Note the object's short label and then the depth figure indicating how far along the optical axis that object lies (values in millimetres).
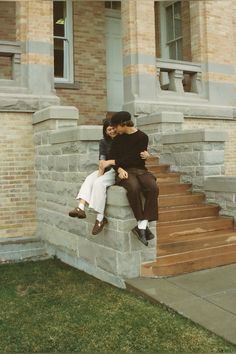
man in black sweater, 5805
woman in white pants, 6109
